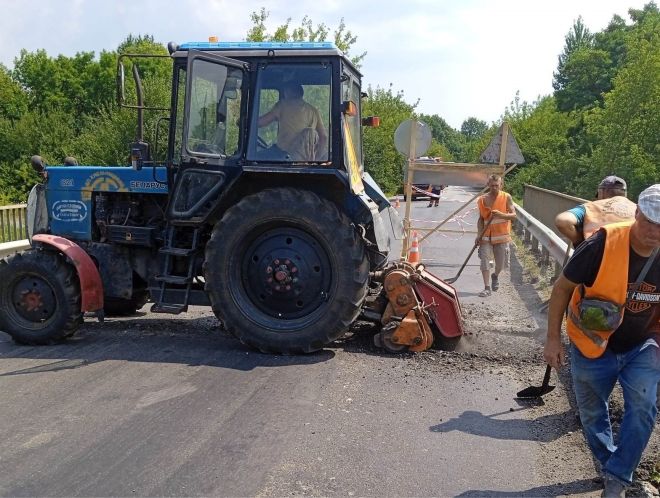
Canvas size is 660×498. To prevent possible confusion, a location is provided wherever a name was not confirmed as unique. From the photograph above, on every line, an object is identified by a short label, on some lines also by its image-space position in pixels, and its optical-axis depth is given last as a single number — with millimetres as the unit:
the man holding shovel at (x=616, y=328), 3607
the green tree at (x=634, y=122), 24422
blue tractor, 6359
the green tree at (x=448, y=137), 127088
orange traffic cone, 10766
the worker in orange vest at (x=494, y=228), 10375
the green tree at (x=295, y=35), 23578
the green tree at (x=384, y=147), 31556
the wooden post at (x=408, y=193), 11413
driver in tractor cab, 6469
